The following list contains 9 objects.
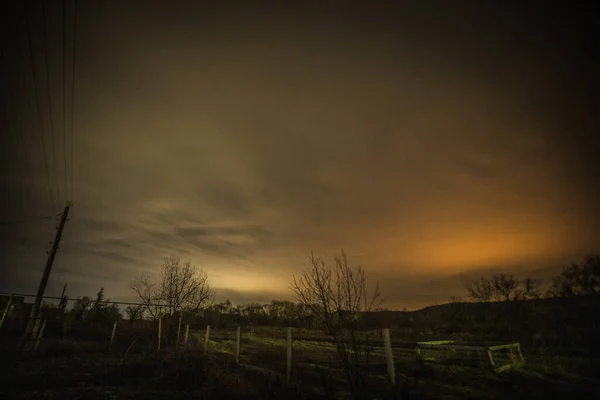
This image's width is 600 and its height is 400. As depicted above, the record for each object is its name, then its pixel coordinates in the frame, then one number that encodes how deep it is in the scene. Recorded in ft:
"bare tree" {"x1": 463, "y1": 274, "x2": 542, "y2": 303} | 150.61
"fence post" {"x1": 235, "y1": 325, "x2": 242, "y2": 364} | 47.53
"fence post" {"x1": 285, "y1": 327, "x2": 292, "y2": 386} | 34.10
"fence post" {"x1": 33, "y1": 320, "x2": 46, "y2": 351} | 58.83
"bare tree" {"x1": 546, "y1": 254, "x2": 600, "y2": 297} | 151.53
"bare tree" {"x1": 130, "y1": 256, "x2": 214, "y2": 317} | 77.61
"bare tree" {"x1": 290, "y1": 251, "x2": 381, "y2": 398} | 19.22
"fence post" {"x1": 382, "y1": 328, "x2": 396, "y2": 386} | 24.95
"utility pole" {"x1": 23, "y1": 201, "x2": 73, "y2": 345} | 58.95
